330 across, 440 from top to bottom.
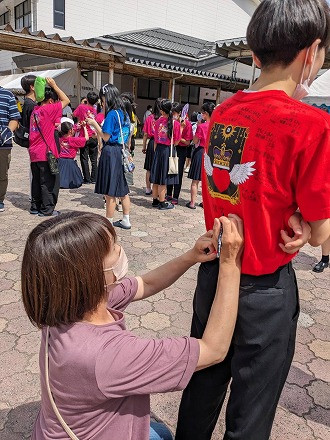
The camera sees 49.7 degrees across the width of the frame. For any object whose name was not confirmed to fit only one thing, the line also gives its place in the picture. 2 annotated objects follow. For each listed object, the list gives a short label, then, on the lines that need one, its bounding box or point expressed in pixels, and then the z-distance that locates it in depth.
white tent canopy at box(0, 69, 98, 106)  13.83
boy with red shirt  0.92
